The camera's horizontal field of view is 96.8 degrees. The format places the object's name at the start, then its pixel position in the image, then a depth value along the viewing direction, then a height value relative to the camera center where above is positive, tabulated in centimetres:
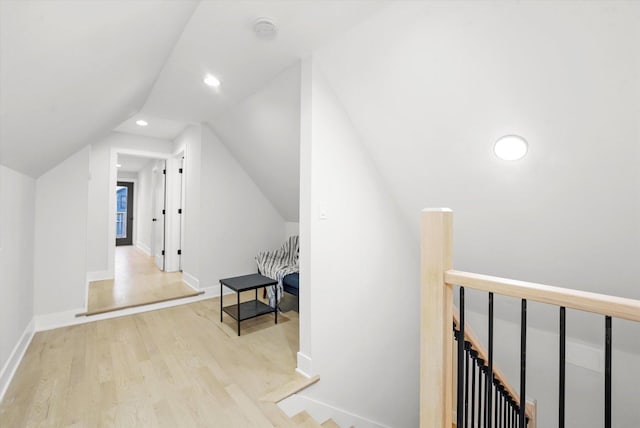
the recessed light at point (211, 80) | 247 +121
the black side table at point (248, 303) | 275 -96
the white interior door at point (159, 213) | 511 +2
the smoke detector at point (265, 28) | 173 +117
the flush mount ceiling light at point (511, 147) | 177 +45
